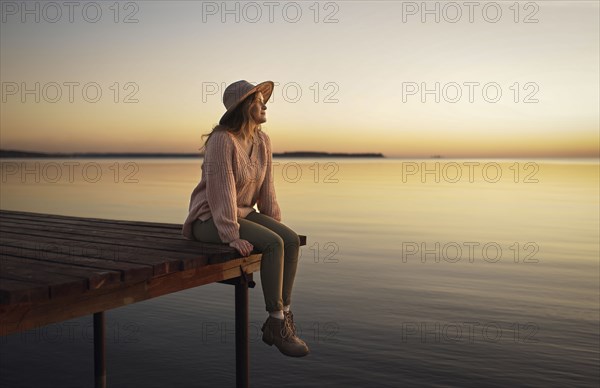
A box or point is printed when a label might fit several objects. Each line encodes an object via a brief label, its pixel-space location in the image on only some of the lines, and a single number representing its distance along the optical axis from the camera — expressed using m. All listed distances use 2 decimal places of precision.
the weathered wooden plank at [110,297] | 3.82
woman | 5.36
